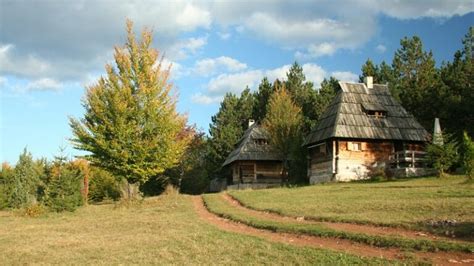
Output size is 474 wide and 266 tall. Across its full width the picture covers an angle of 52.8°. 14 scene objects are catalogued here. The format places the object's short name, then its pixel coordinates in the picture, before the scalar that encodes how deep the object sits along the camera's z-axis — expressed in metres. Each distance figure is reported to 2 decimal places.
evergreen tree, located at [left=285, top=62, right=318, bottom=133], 44.50
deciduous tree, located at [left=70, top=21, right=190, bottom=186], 26.20
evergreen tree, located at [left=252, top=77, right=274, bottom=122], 54.50
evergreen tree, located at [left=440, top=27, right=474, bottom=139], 35.60
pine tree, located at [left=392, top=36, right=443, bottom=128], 39.06
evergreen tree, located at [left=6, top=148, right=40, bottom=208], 30.94
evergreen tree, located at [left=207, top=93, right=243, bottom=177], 49.34
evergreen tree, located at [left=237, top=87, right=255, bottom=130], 53.94
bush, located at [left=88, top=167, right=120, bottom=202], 36.47
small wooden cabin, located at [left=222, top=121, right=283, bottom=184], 43.06
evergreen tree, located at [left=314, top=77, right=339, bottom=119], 44.94
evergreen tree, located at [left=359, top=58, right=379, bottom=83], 50.28
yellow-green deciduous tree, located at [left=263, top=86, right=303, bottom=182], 39.69
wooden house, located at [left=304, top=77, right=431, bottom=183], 32.69
